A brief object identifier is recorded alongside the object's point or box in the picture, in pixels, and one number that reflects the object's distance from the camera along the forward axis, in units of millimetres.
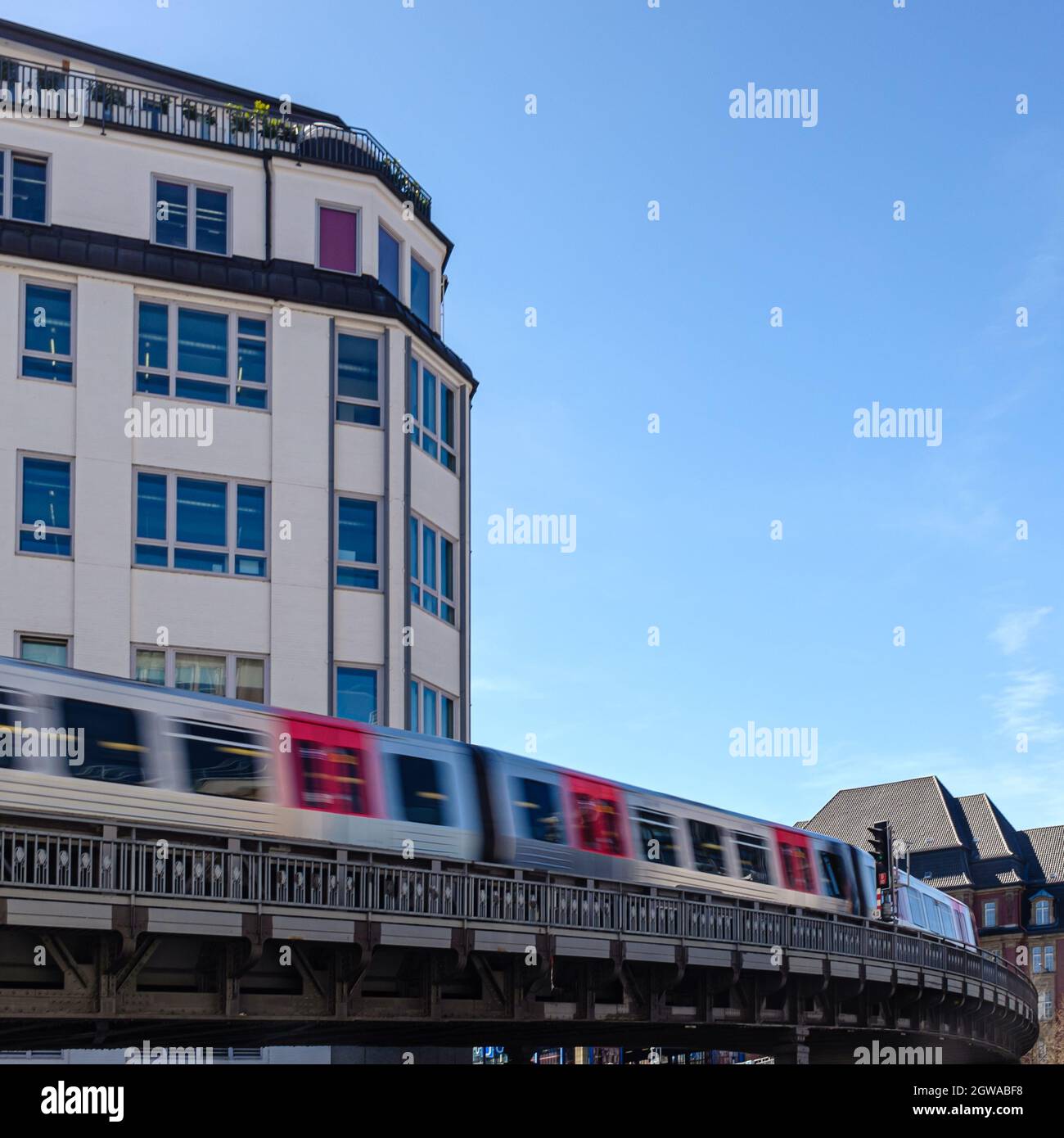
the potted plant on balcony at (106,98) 38688
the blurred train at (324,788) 23016
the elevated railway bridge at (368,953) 20812
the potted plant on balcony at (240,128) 40219
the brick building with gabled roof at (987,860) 112188
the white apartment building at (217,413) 35688
